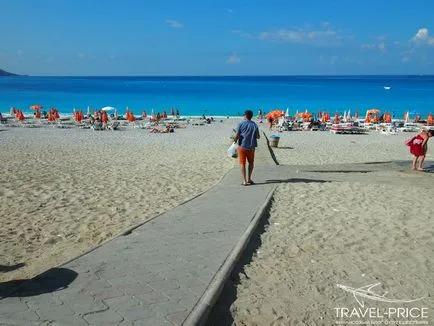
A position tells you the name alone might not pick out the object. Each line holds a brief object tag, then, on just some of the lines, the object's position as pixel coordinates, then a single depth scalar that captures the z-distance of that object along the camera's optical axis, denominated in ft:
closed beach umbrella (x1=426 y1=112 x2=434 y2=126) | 93.45
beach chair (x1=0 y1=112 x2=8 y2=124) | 93.00
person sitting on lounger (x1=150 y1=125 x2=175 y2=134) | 82.28
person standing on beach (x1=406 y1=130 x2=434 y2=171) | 35.80
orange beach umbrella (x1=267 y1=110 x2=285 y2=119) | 90.35
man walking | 27.58
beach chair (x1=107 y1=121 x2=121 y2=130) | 86.02
